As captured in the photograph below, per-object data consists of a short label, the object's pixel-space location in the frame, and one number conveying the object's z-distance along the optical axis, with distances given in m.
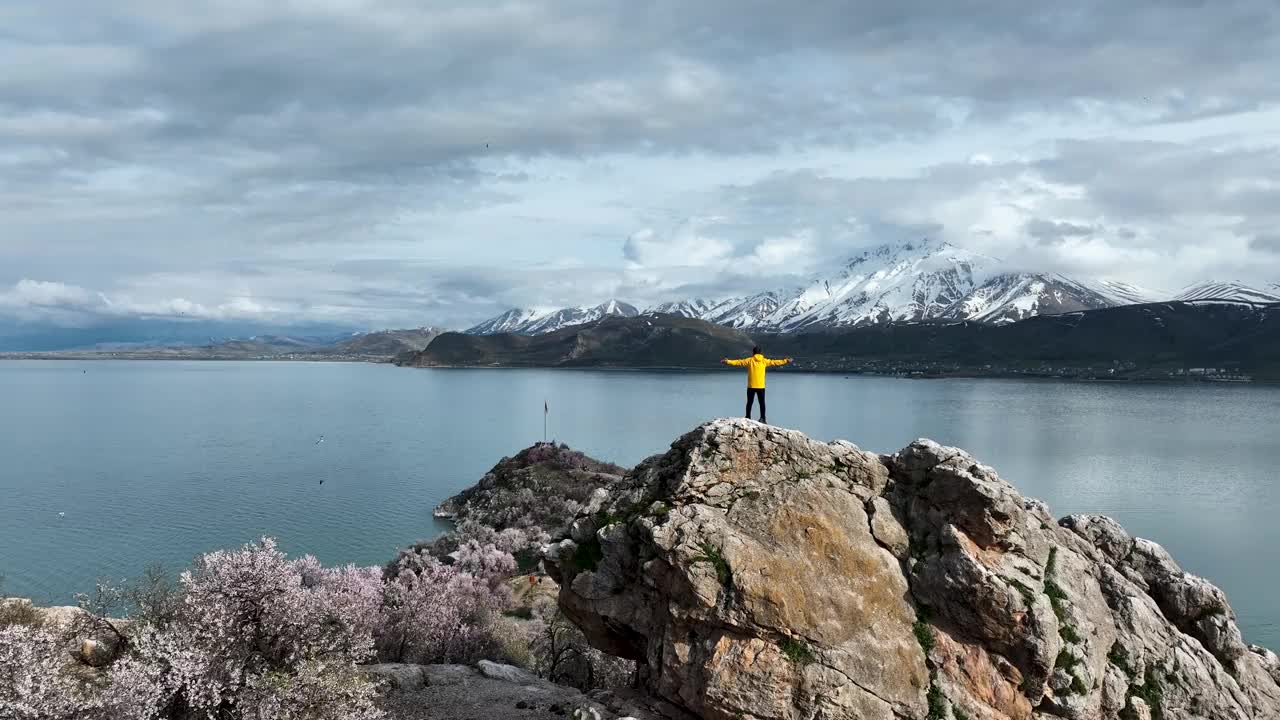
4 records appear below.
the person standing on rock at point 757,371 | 19.58
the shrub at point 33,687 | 11.38
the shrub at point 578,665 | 18.55
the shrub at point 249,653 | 12.88
